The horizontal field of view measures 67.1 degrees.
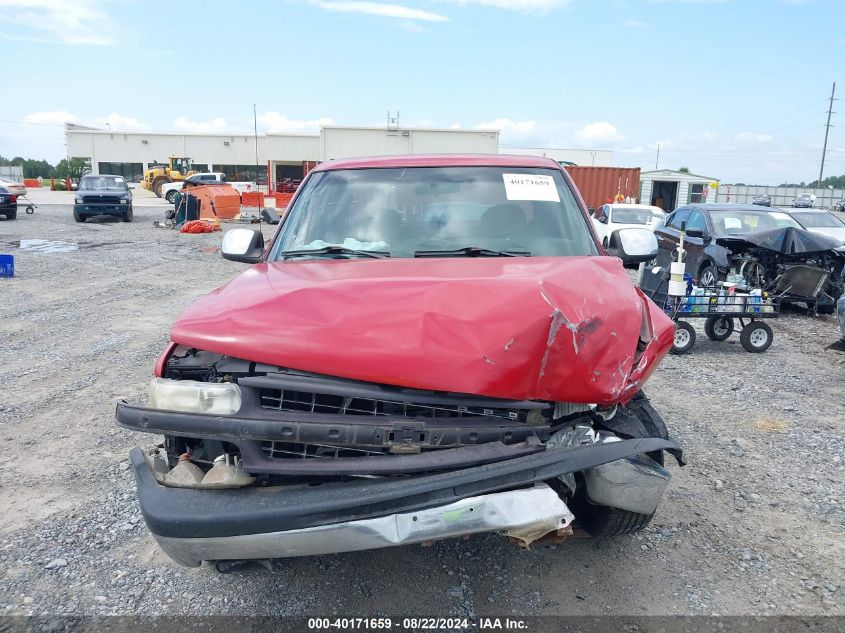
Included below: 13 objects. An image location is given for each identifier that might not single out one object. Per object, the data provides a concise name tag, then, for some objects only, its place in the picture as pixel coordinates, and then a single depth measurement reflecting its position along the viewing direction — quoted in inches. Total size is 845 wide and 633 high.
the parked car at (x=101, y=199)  930.7
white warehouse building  1972.2
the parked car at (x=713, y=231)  392.8
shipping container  1118.4
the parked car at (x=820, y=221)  493.4
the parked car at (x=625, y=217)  650.2
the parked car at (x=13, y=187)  965.4
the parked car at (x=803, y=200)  1563.7
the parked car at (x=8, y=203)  924.0
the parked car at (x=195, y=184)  1423.2
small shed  1520.7
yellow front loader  1672.0
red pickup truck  85.0
